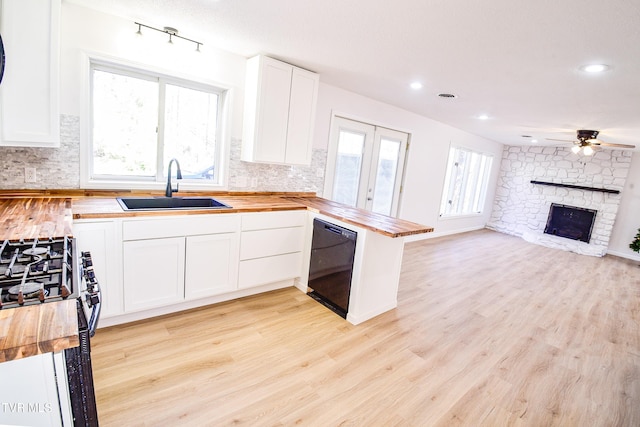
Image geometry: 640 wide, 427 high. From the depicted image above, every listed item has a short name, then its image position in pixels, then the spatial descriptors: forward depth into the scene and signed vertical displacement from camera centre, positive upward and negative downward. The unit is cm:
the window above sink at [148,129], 260 +18
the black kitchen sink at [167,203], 260 -45
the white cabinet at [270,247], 284 -80
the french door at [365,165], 423 +9
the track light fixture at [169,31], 253 +96
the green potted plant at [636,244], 629 -87
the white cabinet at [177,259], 229 -83
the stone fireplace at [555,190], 669 +5
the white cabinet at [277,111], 303 +50
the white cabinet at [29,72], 188 +39
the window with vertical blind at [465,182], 658 -1
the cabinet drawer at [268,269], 288 -103
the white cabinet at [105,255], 208 -75
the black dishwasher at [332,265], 280 -89
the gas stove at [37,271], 95 -48
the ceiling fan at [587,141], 467 +81
